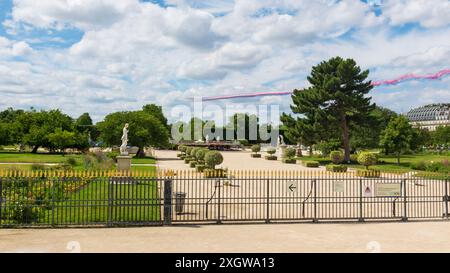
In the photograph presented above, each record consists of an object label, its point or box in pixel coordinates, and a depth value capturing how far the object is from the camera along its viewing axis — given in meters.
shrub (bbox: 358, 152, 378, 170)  34.62
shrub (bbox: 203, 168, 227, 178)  26.53
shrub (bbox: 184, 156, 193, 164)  44.28
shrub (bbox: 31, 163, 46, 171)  25.26
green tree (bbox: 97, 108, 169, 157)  53.62
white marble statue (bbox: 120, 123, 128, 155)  27.14
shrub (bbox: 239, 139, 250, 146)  109.14
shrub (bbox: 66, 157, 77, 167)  33.94
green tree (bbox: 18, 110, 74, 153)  59.25
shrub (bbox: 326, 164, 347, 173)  35.48
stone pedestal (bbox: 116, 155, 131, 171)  26.01
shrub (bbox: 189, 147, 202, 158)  44.65
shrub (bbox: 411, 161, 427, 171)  38.34
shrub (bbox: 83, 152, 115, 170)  28.14
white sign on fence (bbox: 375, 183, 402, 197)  14.28
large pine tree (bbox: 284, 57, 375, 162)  47.98
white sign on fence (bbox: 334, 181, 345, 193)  13.83
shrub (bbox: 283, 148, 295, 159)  49.72
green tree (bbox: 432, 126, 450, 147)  95.38
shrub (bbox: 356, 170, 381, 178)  28.53
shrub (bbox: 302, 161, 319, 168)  42.28
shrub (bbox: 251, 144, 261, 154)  66.58
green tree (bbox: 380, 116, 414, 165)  45.38
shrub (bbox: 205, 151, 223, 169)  31.48
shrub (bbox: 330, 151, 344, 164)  44.72
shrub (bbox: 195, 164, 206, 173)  32.16
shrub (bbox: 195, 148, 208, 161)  38.36
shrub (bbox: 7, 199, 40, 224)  12.39
